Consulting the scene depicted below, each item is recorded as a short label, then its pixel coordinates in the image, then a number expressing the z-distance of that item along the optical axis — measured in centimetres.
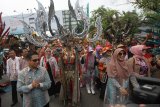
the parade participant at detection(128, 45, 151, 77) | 234
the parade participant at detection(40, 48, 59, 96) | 349
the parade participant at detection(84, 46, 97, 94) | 378
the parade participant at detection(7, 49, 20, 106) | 314
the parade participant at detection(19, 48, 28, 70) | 325
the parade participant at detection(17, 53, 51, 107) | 190
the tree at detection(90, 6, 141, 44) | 443
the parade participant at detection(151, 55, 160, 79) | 264
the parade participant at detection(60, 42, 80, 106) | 310
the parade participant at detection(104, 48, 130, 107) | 214
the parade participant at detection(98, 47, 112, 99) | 325
